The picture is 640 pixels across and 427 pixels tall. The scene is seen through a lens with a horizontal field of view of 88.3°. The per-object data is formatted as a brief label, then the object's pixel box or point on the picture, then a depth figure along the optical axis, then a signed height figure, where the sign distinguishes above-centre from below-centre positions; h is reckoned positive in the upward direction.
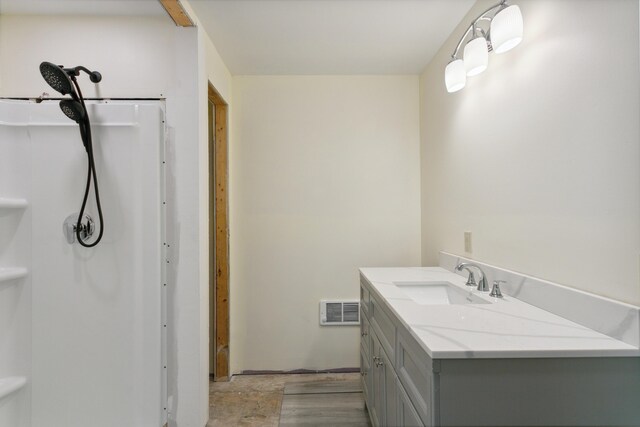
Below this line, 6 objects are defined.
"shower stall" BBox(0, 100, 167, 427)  1.59 -0.28
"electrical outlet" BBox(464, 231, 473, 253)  1.83 -0.16
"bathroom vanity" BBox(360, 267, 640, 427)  0.86 -0.43
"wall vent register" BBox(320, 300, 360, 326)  2.59 -0.77
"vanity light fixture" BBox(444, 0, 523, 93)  1.28 +0.75
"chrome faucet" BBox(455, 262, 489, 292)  1.50 -0.31
